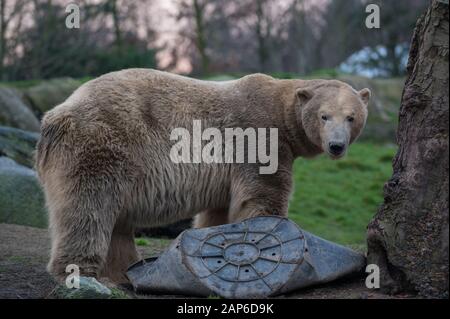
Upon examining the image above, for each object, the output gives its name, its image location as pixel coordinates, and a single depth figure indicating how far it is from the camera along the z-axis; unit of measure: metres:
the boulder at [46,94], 17.17
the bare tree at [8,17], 20.03
